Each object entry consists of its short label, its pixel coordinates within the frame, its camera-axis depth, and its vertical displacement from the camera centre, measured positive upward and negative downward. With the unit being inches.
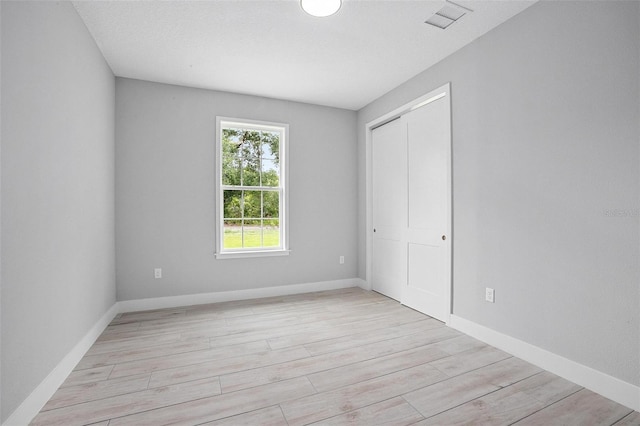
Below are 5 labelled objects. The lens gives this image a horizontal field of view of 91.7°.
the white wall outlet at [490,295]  104.7 -28.7
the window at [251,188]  159.3 +11.9
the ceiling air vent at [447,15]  93.4 +61.1
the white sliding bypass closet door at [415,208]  126.1 +1.4
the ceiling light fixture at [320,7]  88.0 +59.0
